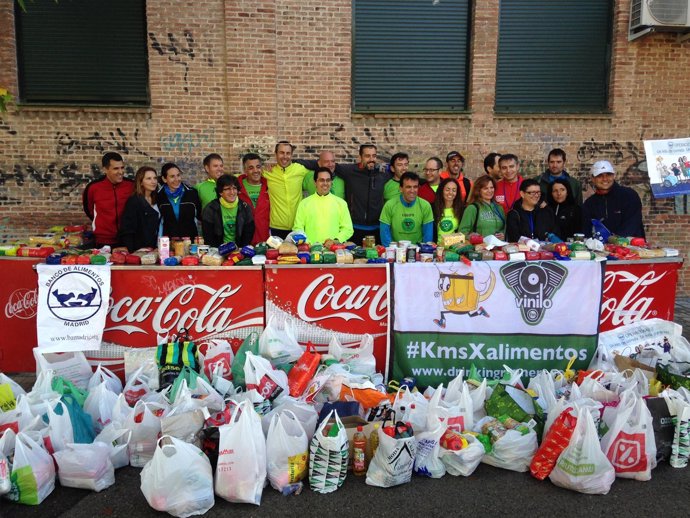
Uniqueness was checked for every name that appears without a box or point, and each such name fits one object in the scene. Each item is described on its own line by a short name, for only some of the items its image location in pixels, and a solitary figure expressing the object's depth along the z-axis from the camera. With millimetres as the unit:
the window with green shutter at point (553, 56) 9383
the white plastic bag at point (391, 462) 3799
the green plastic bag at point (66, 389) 4469
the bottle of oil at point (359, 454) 3965
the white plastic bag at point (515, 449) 4059
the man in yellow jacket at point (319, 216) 6301
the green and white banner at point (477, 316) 5336
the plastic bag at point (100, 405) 4375
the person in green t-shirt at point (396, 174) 7035
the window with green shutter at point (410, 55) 9203
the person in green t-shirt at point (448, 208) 6441
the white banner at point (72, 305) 5082
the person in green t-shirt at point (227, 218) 6152
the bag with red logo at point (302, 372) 4613
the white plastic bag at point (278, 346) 4977
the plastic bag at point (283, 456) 3805
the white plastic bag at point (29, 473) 3613
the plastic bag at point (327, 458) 3766
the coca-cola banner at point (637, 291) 5531
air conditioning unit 8719
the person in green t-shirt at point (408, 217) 6285
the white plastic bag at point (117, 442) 4016
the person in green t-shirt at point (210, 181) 6766
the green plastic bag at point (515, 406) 4309
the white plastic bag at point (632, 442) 3906
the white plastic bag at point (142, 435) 4074
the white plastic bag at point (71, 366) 4961
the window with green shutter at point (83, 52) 8844
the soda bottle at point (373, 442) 4059
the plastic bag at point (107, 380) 4832
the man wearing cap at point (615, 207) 6555
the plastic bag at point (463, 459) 3988
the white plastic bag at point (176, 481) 3494
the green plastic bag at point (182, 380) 4434
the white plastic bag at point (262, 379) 4523
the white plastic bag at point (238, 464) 3648
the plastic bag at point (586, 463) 3719
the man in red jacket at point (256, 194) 6789
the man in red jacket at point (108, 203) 6539
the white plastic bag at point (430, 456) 3984
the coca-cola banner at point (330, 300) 5375
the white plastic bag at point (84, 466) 3756
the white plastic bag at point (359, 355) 5094
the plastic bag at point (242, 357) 4852
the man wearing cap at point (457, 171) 7055
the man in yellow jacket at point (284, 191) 7129
